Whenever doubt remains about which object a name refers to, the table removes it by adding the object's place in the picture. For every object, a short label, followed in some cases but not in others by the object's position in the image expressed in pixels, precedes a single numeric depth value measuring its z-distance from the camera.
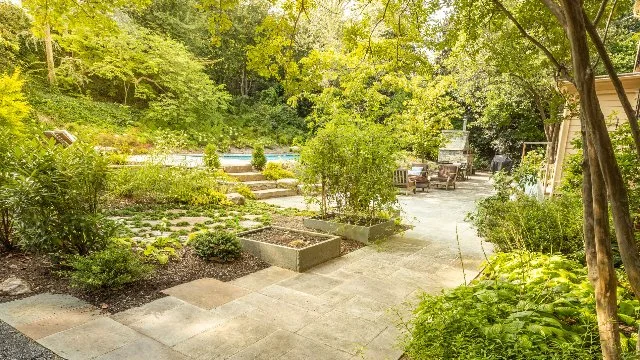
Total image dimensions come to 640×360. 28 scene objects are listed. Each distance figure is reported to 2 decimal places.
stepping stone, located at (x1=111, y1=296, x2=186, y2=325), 2.93
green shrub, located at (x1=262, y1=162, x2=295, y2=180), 11.30
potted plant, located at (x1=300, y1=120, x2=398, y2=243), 5.82
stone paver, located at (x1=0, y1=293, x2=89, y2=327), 2.80
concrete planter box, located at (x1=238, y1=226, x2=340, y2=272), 4.32
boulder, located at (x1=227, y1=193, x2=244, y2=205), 8.49
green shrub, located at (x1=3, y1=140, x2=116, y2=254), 3.53
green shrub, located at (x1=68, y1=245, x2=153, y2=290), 3.27
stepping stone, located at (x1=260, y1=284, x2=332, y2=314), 3.34
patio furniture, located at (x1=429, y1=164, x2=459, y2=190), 13.07
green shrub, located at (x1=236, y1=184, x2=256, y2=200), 9.41
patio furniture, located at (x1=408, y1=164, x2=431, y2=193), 12.09
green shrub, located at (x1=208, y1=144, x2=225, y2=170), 9.77
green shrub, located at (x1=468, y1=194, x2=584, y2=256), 4.10
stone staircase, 10.18
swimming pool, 8.55
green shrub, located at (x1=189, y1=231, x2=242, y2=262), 4.40
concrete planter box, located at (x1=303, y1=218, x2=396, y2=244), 5.67
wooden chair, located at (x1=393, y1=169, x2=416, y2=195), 11.91
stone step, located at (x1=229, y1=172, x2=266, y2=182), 10.59
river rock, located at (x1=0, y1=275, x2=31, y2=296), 3.22
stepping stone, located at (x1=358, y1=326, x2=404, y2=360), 2.57
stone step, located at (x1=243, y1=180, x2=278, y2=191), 10.30
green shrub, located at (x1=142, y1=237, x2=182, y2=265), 4.18
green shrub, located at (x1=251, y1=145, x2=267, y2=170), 11.69
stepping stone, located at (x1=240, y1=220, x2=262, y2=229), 6.39
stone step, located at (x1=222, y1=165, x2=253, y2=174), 10.90
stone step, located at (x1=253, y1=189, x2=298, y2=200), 9.78
